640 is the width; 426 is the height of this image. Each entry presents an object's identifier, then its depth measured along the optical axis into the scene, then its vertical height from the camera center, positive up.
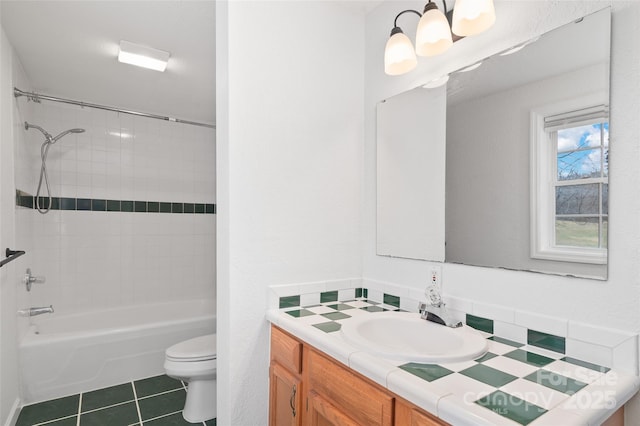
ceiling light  2.04 +0.92
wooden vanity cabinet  0.93 -0.60
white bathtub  2.39 -1.06
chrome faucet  1.30 -0.40
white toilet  2.13 -1.03
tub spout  2.45 -0.74
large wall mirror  1.03 +0.17
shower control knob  2.42 -0.51
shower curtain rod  2.27 +0.74
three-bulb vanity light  1.19 +0.65
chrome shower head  2.77 +0.59
